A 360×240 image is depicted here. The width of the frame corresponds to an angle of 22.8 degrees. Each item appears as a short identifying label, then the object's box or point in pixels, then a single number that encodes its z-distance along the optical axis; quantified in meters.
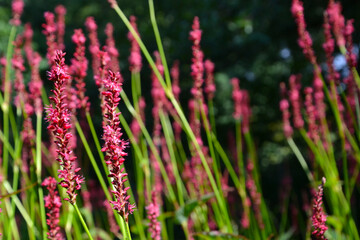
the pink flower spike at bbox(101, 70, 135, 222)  0.58
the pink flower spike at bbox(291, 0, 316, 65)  0.91
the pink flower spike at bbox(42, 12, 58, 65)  0.83
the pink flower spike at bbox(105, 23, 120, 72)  0.95
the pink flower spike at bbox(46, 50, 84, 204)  0.58
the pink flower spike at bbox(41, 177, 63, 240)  0.67
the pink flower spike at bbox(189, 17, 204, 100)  0.87
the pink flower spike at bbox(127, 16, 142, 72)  1.07
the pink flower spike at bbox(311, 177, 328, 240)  0.59
